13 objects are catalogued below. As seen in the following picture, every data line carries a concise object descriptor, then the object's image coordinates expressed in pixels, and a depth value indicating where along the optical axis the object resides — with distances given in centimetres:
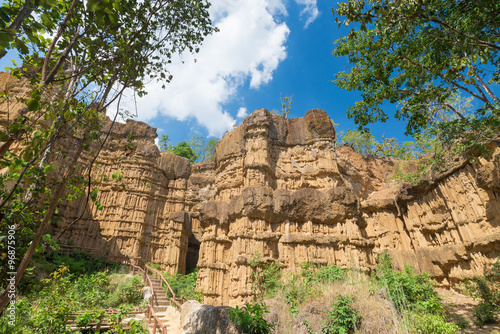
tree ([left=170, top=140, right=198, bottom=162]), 4216
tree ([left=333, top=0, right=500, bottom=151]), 678
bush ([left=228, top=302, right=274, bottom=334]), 765
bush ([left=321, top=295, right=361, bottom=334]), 857
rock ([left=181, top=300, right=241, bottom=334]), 805
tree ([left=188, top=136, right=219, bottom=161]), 4625
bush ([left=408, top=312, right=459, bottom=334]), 762
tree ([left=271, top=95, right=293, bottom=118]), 3456
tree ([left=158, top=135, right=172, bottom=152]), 4334
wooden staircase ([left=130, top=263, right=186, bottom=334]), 968
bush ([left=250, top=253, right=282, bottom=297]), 1401
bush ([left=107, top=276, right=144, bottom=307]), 1317
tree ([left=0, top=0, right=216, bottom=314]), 365
